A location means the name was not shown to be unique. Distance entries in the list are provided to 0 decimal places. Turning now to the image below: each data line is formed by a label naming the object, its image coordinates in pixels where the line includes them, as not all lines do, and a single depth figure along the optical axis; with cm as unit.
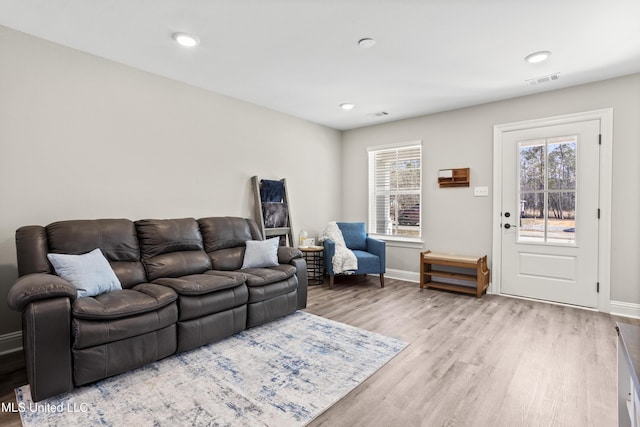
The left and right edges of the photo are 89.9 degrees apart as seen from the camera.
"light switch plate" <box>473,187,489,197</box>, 421
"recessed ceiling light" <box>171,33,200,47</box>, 255
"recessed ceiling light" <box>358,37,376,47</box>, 261
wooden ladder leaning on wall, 418
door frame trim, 339
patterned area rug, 174
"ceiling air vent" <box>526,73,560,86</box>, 332
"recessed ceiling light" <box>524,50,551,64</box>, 283
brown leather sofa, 186
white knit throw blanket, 440
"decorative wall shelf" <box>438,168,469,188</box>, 438
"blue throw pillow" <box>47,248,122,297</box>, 225
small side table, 467
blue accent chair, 447
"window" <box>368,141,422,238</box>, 494
